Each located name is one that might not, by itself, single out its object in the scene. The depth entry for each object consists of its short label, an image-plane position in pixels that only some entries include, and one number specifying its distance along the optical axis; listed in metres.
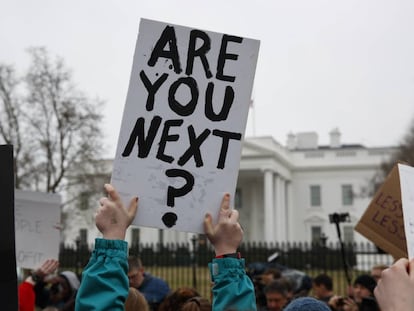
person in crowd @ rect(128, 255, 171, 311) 5.93
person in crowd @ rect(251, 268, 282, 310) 6.40
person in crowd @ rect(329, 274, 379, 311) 4.81
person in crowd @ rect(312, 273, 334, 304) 7.24
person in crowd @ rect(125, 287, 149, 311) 2.92
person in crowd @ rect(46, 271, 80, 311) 6.87
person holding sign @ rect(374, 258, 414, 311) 1.65
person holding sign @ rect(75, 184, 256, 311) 1.98
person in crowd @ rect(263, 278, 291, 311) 5.60
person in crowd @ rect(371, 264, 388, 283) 7.04
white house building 57.12
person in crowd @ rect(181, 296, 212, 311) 3.33
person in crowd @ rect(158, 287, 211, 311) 3.84
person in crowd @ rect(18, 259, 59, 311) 4.21
